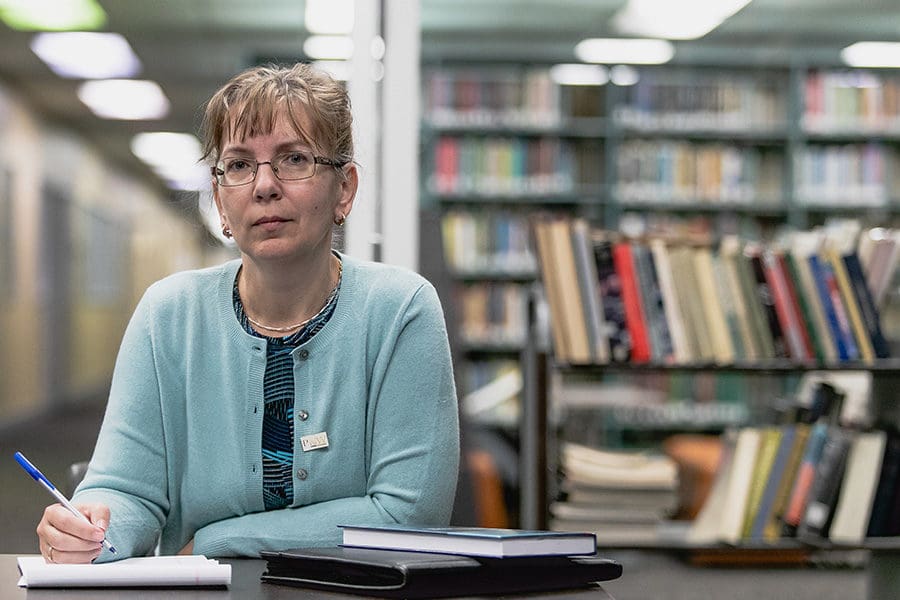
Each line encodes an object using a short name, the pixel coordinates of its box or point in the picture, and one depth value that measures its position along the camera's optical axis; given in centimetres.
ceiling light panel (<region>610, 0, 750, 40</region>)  652
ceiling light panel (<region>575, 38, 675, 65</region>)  672
